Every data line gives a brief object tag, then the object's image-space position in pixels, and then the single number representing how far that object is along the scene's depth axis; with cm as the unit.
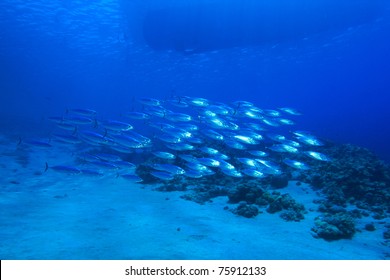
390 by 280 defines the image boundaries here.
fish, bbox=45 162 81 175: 829
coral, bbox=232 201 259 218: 837
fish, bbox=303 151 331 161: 972
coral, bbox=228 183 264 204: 952
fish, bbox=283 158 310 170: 988
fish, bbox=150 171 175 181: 915
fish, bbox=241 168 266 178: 943
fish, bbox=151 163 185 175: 905
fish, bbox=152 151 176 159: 996
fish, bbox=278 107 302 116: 1266
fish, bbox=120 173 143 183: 962
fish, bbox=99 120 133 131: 937
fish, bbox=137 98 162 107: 1082
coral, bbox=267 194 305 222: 841
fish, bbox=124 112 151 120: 1052
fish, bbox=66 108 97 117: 973
